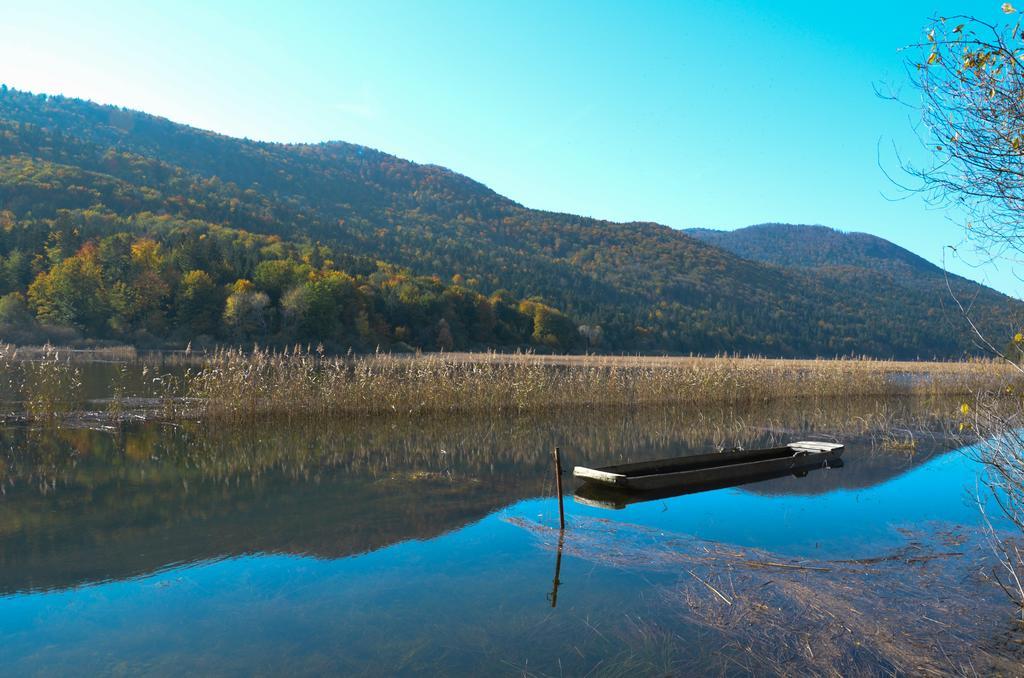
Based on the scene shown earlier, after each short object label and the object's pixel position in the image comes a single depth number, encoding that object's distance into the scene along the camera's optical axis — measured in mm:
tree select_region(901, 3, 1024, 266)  4516
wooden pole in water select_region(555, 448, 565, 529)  7684
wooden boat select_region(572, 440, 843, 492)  9734
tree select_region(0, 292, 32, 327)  40250
